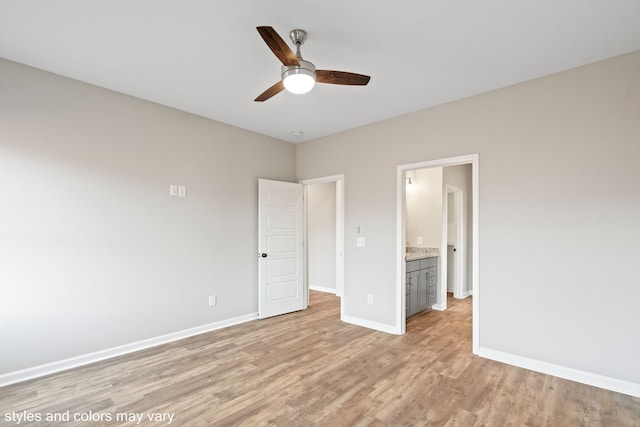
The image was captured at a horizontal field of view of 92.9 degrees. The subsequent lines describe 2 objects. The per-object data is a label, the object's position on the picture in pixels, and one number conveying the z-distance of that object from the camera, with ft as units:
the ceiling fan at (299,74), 6.40
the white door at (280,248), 14.79
